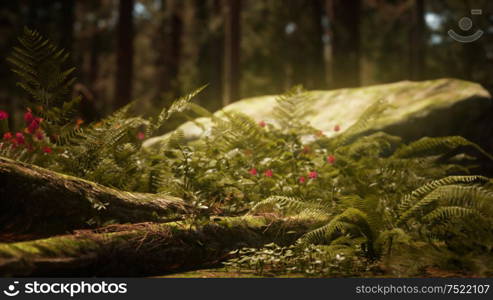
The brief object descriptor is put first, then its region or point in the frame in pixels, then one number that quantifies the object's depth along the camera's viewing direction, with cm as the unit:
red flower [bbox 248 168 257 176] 463
